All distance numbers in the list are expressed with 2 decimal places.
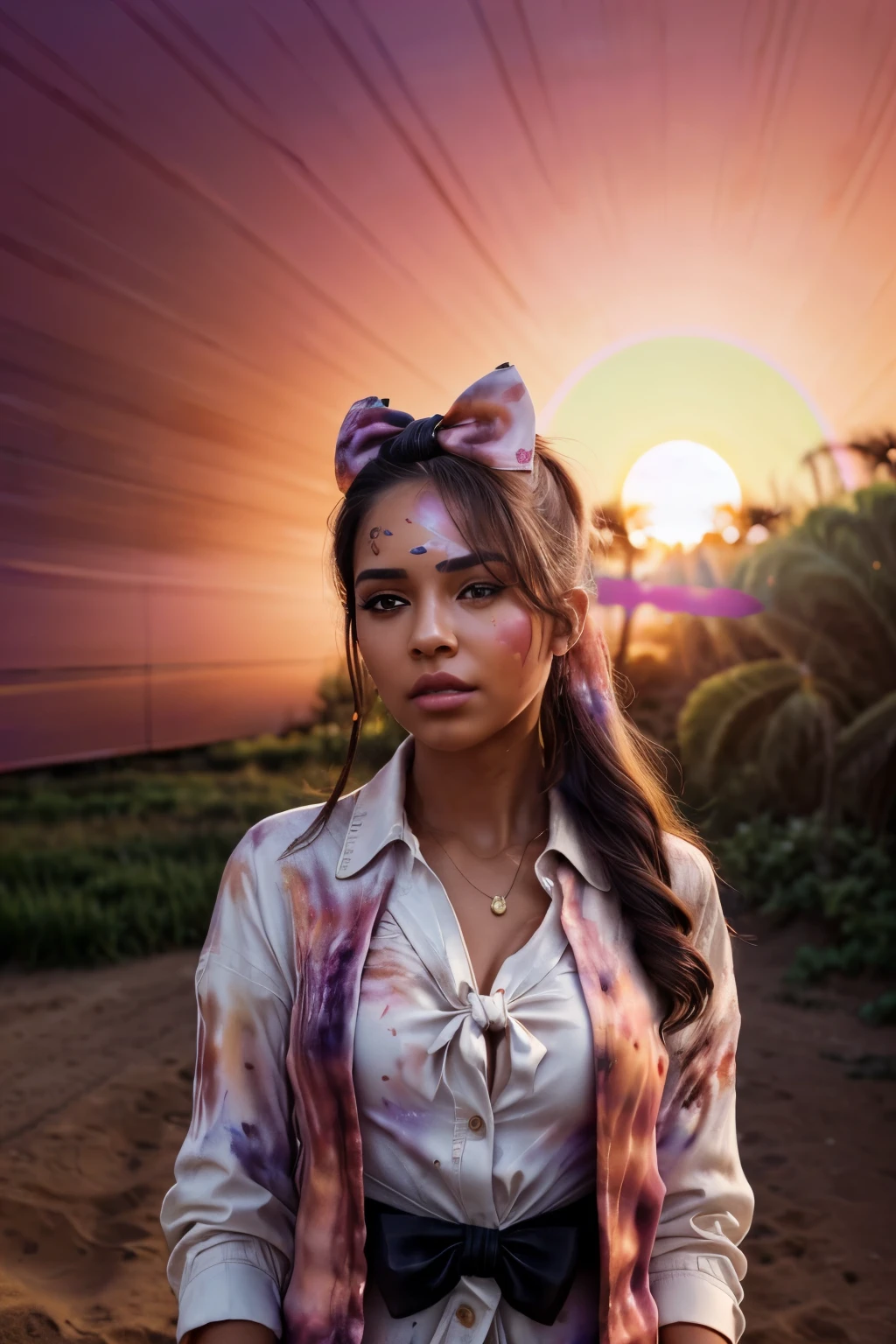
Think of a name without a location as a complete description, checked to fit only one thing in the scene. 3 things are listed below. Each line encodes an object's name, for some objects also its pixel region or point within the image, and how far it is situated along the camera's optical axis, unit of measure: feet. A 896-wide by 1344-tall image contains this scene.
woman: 3.82
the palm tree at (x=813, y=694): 20.51
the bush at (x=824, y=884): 17.33
